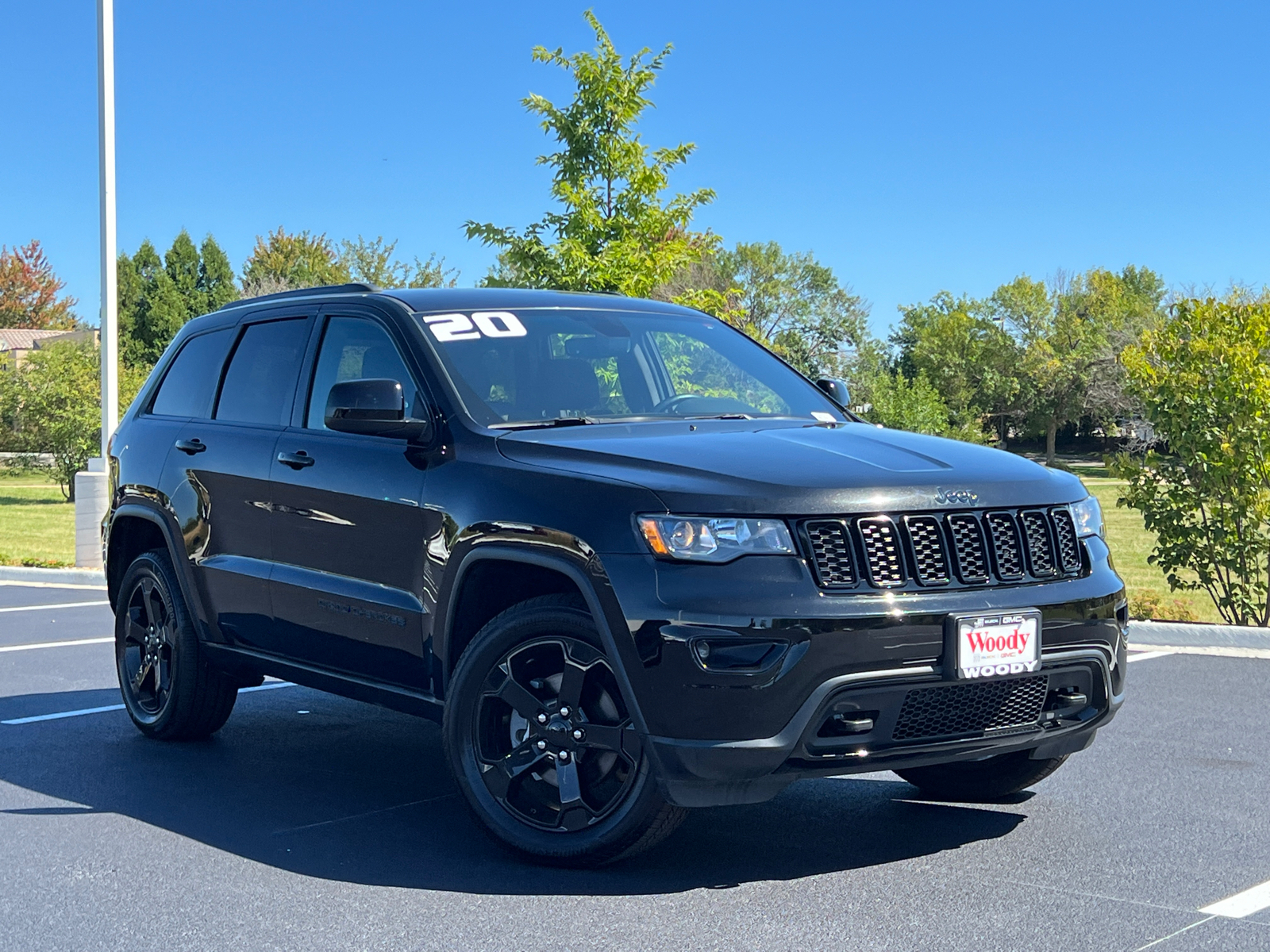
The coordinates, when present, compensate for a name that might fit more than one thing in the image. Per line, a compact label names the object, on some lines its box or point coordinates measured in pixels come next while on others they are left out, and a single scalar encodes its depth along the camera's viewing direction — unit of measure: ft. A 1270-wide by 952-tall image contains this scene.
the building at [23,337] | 245.65
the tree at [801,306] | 212.64
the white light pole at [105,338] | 53.31
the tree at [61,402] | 106.22
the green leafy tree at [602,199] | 50.24
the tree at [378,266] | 191.43
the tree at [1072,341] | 250.57
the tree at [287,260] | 215.72
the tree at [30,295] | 310.86
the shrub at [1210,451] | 34.86
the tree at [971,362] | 277.85
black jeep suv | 13.92
